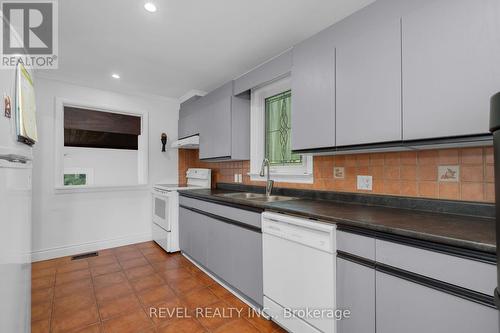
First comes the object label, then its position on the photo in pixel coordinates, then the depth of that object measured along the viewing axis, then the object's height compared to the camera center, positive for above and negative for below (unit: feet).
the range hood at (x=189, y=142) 10.81 +1.36
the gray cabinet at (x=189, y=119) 11.02 +2.59
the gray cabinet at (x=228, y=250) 6.04 -2.50
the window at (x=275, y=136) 8.00 +1.32
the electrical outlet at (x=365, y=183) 5.87 -0.34
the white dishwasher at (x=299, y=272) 4.29 -2.13
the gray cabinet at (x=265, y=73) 6.86 +3.17
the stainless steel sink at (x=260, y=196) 7.74 -0.96
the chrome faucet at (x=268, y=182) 7.90 -0.42
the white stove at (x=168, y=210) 10.18 -1.83
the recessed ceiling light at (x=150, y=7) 5.41 +3.88
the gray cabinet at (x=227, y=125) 8.98 +1.81
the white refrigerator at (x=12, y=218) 2.58 -0.62
